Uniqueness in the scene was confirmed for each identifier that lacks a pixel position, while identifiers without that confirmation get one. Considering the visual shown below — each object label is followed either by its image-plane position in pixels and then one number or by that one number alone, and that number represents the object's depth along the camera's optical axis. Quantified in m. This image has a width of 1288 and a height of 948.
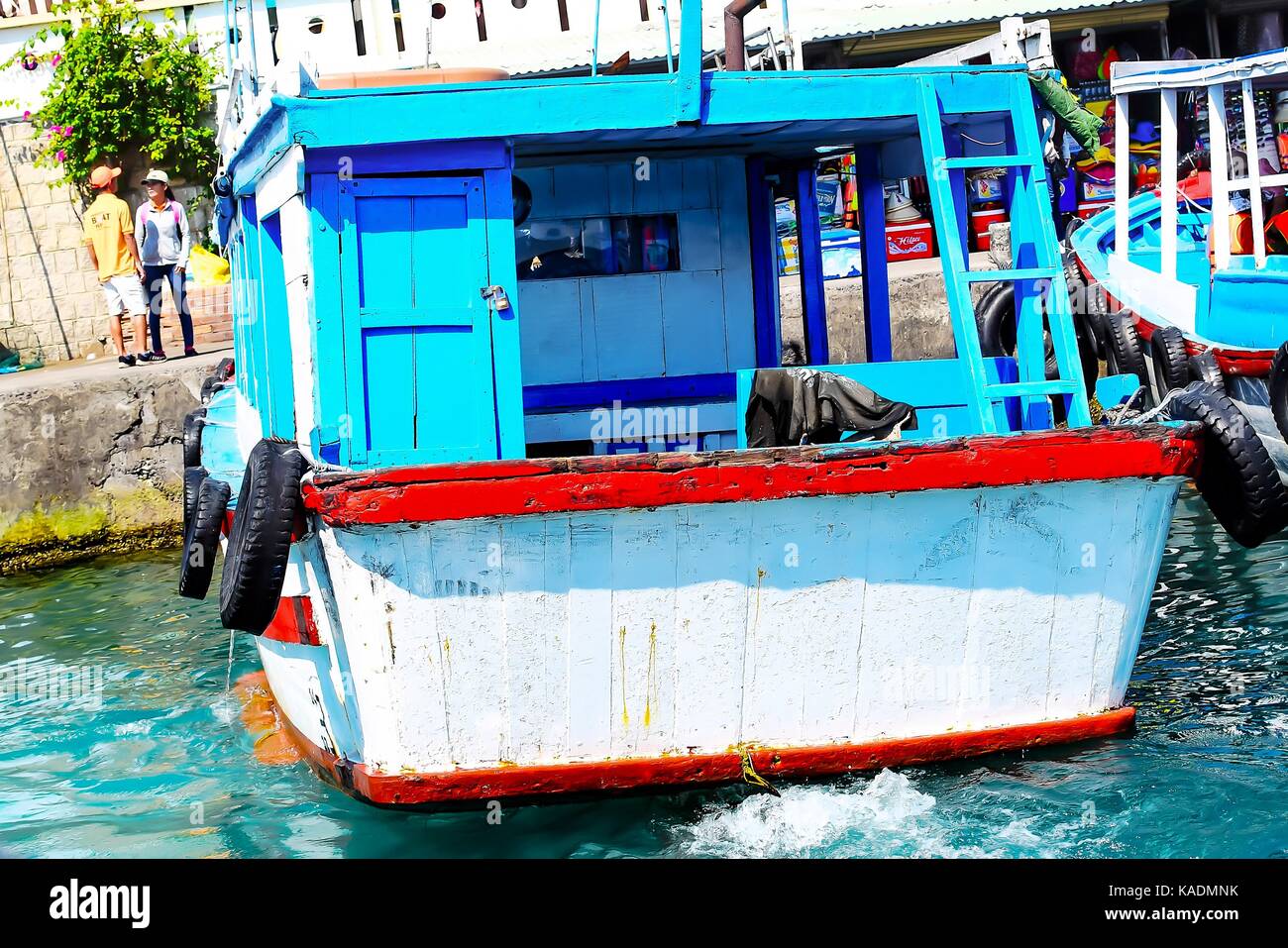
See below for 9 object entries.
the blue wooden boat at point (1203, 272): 9.64
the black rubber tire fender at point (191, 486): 7.16
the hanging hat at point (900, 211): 15.74
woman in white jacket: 11.12
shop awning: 14.51
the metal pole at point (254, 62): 5.96
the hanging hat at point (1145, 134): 16.05
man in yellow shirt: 11.62
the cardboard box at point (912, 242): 15.58
